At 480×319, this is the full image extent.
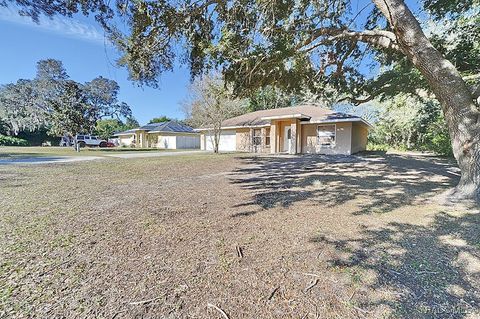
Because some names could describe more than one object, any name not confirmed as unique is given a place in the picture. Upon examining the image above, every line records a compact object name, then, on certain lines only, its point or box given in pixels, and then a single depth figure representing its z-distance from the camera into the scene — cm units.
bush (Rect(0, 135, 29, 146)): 3323
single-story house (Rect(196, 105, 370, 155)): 1672
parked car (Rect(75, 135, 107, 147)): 3519
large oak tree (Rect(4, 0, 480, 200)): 506
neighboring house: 3181
